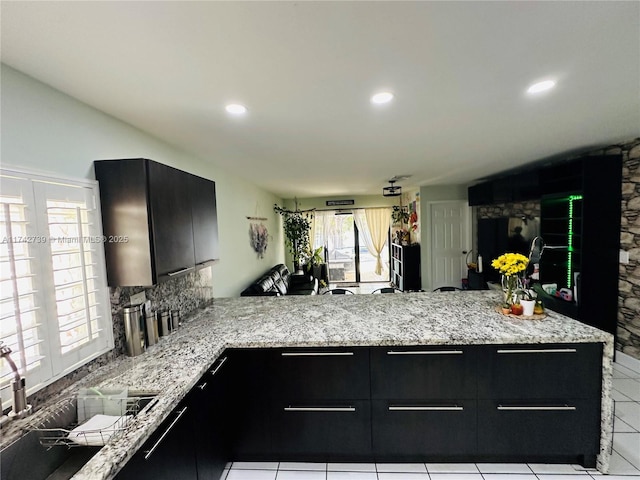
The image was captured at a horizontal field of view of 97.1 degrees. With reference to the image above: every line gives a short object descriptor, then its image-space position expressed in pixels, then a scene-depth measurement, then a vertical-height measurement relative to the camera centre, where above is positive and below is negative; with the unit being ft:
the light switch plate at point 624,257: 10.04 -1.50
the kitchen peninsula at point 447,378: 5.77 -3.29
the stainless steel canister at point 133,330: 5.72 -1.95
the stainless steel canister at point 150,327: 6.10 -2.04
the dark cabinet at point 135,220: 5.38 +0.28
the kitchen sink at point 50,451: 3.49 -2.80
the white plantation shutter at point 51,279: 3.98 -0.66
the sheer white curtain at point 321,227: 26.08 -0.03
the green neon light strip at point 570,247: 11.65 -1.24
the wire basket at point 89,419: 3.83 -2.68
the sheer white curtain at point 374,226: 25.70 -0.07
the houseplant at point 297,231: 23.56 -0.28
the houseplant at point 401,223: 22.34 +0.09
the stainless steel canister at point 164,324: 6.63 -2.14
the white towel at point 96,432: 3.81 -2.70
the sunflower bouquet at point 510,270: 6.98 -1.25
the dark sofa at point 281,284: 13.51 -3.27
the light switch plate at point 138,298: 6.16 -1.43
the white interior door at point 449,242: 20.15 -1.45
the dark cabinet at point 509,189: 12.98 +1.61
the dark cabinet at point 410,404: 5.84 -3.86
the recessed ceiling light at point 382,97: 5.54 +2.56
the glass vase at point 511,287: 7.06 -1.73
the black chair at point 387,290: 12.44 -2.92
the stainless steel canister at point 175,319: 6.99 -2.17
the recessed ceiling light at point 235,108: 5.82 +2.58
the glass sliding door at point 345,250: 26.20 -2.27
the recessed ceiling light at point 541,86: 5.28 +2.53
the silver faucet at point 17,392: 3.71 -2.06
